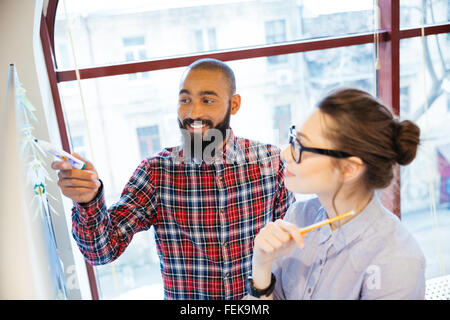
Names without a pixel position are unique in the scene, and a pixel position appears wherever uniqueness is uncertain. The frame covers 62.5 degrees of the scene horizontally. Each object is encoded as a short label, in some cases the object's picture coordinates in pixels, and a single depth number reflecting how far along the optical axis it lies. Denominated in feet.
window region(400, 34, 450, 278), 8.04
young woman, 3.07
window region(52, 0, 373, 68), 6.87
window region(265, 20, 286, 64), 7.34
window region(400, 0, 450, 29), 7.53
